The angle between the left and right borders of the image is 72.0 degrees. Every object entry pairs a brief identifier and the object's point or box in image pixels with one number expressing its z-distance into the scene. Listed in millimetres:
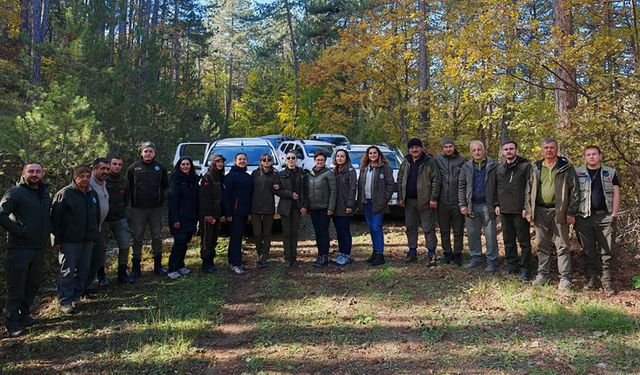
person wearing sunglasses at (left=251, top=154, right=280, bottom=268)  6977
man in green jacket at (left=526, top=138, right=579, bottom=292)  5477
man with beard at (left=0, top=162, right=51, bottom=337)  4824
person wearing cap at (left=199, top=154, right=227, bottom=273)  6781
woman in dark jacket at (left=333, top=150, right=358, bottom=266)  6945
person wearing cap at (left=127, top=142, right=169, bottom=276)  6449
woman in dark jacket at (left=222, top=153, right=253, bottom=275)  6883
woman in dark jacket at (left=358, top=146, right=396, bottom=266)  6855
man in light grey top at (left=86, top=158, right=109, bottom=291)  5898
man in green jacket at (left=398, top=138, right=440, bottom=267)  6660
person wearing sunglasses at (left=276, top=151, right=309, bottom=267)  6949
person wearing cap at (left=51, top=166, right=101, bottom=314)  5293
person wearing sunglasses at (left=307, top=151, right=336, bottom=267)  6938
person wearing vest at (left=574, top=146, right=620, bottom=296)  5398
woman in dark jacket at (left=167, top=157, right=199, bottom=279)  6641
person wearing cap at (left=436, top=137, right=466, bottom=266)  6633
